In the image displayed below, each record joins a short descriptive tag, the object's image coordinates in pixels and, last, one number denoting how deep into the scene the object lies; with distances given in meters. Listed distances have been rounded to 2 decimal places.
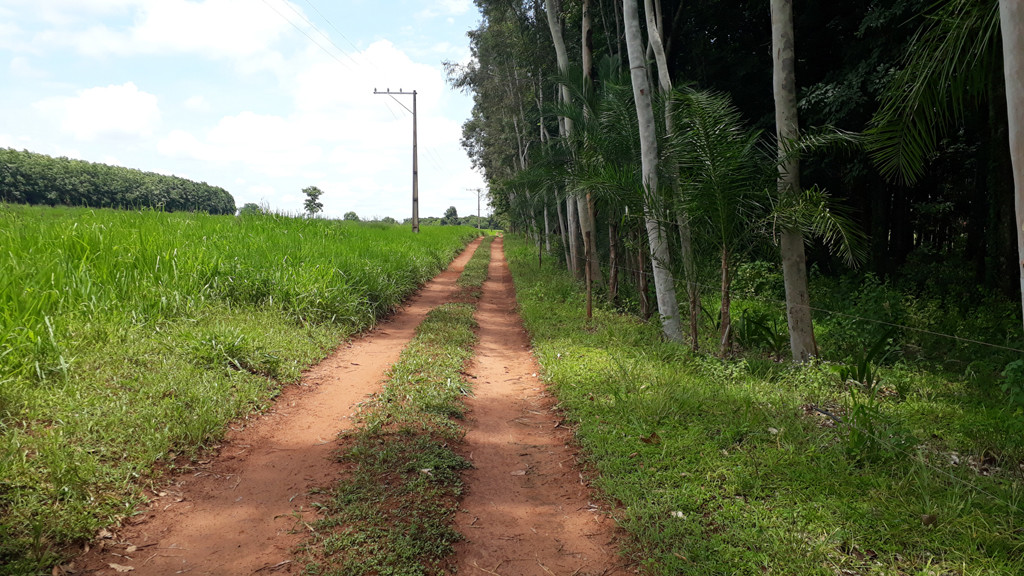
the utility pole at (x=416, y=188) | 26.44
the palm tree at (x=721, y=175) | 5.51
